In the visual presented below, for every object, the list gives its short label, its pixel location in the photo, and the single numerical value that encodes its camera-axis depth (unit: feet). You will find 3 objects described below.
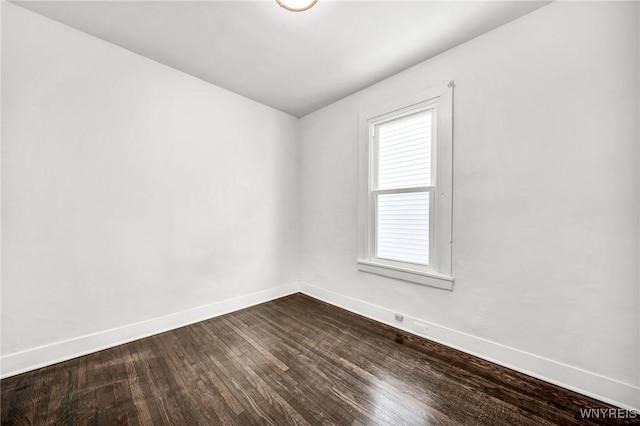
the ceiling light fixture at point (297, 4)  5.49
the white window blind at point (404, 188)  8.09
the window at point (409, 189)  7.52
